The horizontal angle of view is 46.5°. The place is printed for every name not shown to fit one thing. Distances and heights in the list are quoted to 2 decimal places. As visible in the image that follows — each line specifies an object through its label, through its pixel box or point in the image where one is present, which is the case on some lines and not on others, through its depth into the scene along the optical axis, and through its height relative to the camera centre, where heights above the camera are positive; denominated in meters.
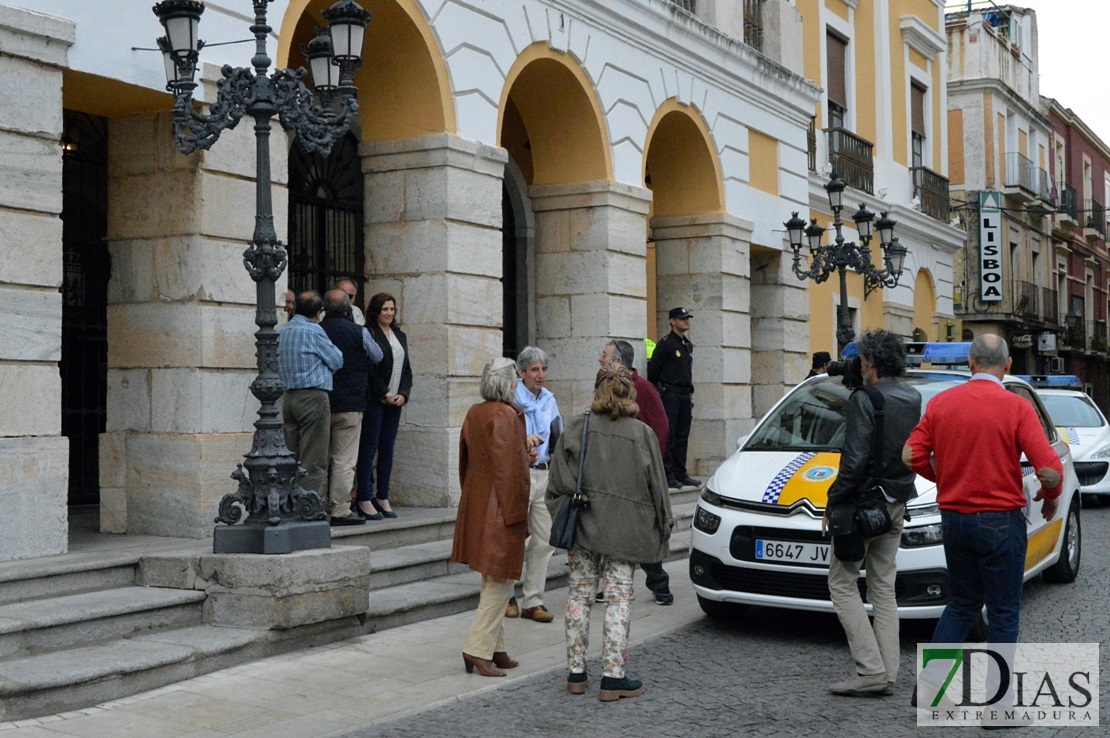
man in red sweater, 5.98 -0.43
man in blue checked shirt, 9.10 +0.08
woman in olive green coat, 6.72 -0.58
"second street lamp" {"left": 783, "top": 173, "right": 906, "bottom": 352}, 16.45 +1.90
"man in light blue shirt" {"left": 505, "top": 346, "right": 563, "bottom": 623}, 8.69 -0.78
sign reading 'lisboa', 36.88 +4.48
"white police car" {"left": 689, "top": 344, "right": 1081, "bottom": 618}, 7.61 -0.77
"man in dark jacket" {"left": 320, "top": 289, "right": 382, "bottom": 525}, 9.79 -0.05
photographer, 6.62 -0.53
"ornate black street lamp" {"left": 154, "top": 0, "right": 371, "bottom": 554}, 7.70 +1.32
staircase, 6.31 -1.31
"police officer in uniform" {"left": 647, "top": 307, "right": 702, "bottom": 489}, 13.91 +0.25
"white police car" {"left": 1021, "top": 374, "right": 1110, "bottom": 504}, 16.19 -0.45
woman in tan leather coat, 7.12 -0.60
